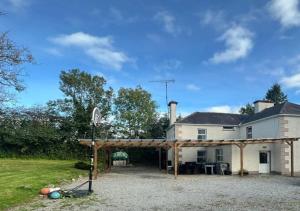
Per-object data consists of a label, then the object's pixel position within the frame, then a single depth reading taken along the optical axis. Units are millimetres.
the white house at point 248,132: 16364
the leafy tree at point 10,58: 5166
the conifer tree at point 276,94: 39429
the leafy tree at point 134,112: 31334
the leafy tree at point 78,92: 28604
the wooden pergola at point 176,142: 14834
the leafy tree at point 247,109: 35560
